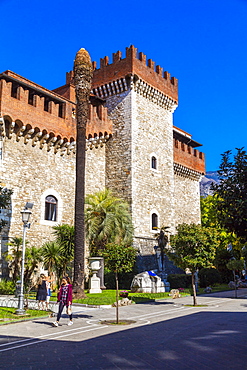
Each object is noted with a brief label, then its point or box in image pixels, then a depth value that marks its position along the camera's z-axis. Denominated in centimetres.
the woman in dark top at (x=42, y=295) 1347
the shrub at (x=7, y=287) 1717
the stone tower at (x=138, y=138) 2488
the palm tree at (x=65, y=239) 1964
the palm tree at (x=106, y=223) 2181
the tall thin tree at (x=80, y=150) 1672
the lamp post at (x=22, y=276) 1207
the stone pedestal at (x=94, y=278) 1993
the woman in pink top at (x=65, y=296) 1052
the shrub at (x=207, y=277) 2636
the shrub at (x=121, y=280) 2236
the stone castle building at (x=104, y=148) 1998
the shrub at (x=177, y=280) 2358
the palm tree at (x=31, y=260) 1855
